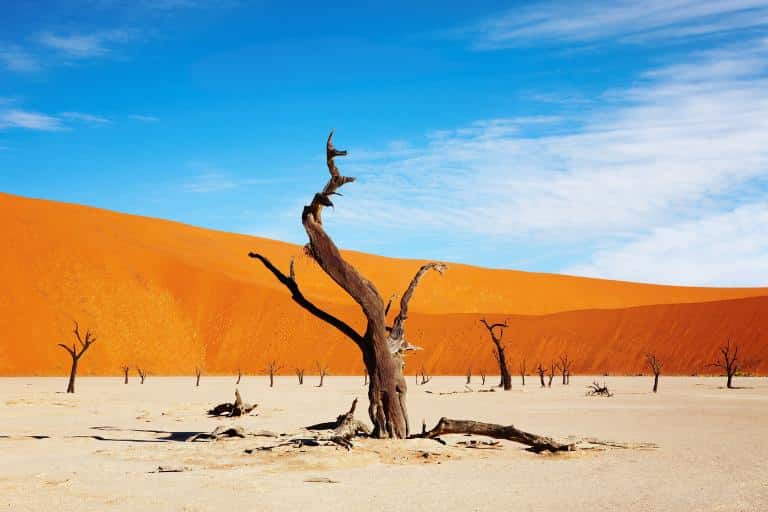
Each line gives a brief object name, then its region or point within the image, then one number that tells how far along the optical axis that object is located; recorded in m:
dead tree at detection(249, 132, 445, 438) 14.85
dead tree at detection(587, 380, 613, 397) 34.78
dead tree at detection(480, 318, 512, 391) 38.50
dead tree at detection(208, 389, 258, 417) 22.75
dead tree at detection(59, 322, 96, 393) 35.64
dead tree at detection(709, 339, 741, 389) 67.47
